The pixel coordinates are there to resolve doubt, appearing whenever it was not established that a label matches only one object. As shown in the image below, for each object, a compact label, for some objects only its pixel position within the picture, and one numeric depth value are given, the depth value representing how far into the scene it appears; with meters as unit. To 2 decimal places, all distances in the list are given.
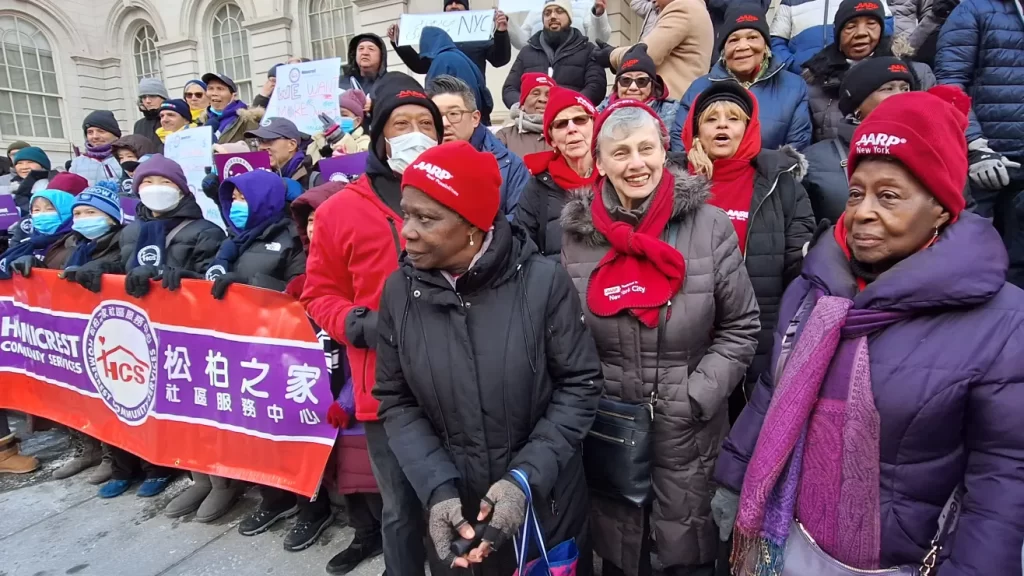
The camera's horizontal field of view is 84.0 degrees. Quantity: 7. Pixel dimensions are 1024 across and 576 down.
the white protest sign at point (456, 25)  6.18
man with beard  5.67
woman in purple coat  1.37
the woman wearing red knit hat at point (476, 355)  1.94
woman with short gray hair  2.19
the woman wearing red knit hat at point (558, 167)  2.93
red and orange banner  3.44
